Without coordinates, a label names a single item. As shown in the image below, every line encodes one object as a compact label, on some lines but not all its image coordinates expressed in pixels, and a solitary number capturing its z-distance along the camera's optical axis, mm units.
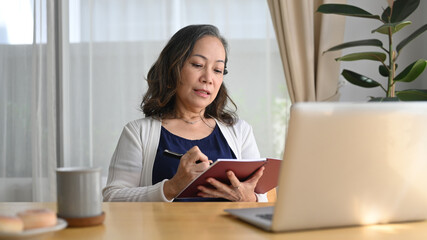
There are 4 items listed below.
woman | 1854
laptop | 843
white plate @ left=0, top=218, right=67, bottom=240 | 765
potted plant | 2674
